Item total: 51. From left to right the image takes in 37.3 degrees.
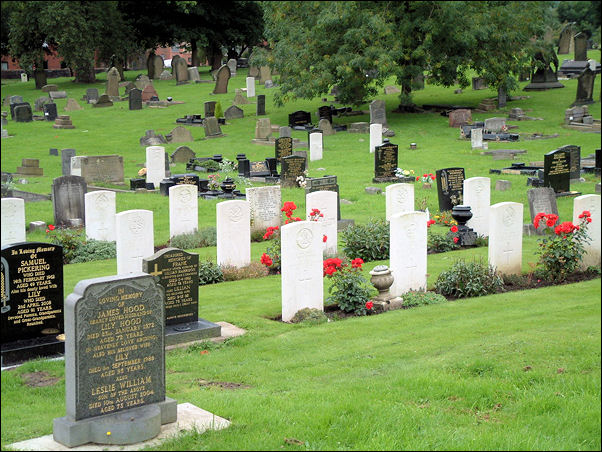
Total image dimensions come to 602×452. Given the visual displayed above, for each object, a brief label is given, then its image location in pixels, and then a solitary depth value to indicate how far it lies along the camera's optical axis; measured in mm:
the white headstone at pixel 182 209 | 18906
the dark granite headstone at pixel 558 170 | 22781
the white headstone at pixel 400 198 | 18922
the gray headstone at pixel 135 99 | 48231
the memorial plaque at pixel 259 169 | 28445
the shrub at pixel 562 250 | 14586
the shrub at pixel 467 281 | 13969
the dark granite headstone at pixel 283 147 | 29938
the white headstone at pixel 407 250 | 13727
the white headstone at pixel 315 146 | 31656
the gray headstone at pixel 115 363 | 7371
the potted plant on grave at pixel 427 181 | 24956
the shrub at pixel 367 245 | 16859
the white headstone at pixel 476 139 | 32906
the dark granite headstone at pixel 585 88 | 40094
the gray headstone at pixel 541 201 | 18859
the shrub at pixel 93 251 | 17906
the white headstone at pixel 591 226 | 15266
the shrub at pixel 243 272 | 15778
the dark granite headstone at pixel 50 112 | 44562
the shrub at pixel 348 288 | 12820
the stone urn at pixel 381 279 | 13273
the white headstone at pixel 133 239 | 15258
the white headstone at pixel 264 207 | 19719
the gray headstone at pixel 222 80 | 53156
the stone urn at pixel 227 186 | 24141
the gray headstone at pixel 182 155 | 31672
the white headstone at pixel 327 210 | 17203
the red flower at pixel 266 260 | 14742
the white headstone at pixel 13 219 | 17266
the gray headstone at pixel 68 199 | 20953
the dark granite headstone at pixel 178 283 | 11852
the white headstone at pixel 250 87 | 52062
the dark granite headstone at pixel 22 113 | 44281
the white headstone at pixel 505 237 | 14953
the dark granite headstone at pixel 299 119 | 40469
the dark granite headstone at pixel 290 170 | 25906
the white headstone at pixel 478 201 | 18547
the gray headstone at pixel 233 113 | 43625
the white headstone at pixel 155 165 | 27109
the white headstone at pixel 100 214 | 19047
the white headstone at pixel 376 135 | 32938
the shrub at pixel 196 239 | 18594
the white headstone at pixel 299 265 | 12492
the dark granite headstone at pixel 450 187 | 20578
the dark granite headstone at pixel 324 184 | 20172
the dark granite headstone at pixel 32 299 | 10766
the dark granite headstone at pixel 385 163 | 26859
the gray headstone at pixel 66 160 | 29156
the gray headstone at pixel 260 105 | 44781
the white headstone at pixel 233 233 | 16078
